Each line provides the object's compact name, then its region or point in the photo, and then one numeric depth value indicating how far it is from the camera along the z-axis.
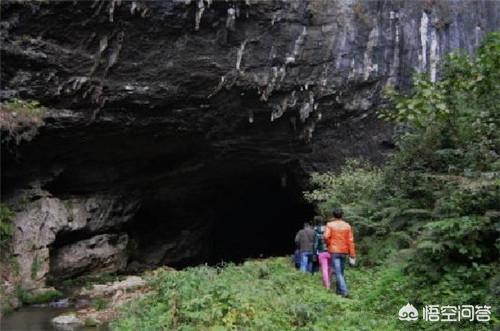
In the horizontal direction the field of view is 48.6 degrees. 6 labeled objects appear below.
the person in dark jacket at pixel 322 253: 9.92
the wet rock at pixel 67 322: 10.26
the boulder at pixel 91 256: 17.70
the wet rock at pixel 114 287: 14.18
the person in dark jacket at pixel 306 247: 11.89
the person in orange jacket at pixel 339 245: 9.12
